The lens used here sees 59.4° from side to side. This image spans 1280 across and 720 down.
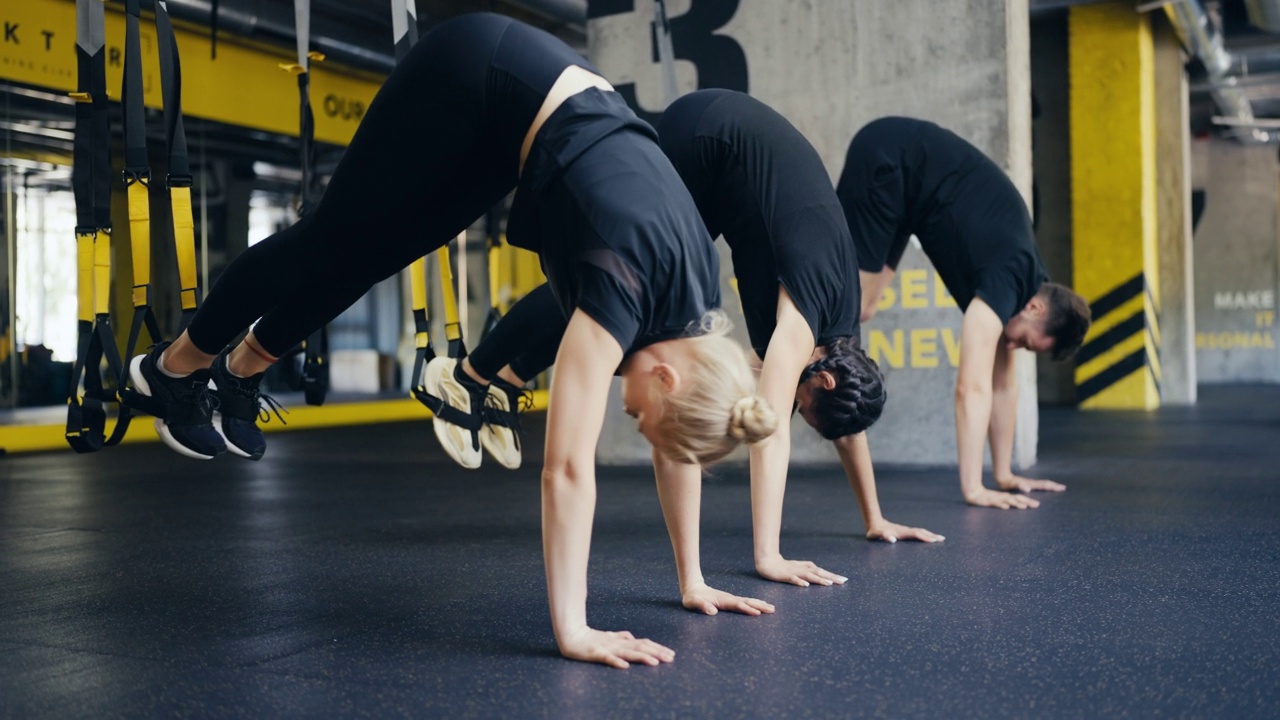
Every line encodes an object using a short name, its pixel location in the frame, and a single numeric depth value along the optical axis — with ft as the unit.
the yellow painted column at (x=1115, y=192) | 30.01
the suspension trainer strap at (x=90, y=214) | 7.97
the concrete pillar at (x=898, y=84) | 16.14
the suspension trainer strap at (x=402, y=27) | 8.48
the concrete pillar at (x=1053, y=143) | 31.50
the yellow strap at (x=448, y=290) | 9.23
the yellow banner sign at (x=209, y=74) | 23.52
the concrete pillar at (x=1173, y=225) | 32.78
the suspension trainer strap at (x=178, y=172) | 7.90
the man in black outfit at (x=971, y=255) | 11.94
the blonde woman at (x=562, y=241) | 5.81
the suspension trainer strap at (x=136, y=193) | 7.72
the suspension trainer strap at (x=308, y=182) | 9.13
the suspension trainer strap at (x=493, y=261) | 10.60
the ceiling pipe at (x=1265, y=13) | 28.58
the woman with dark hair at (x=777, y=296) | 8.37
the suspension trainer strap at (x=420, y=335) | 9.11
